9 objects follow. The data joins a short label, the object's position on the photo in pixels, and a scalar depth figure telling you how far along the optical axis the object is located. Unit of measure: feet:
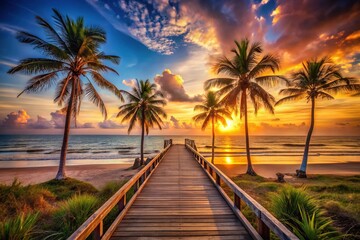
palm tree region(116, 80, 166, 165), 67.65
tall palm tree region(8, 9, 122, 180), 33.94
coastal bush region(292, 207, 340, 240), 10.00
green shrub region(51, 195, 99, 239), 13.98
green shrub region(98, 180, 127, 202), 25.78
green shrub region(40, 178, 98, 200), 31.47
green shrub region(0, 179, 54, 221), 20.24
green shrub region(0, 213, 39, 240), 10.84
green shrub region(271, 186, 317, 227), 14.15
